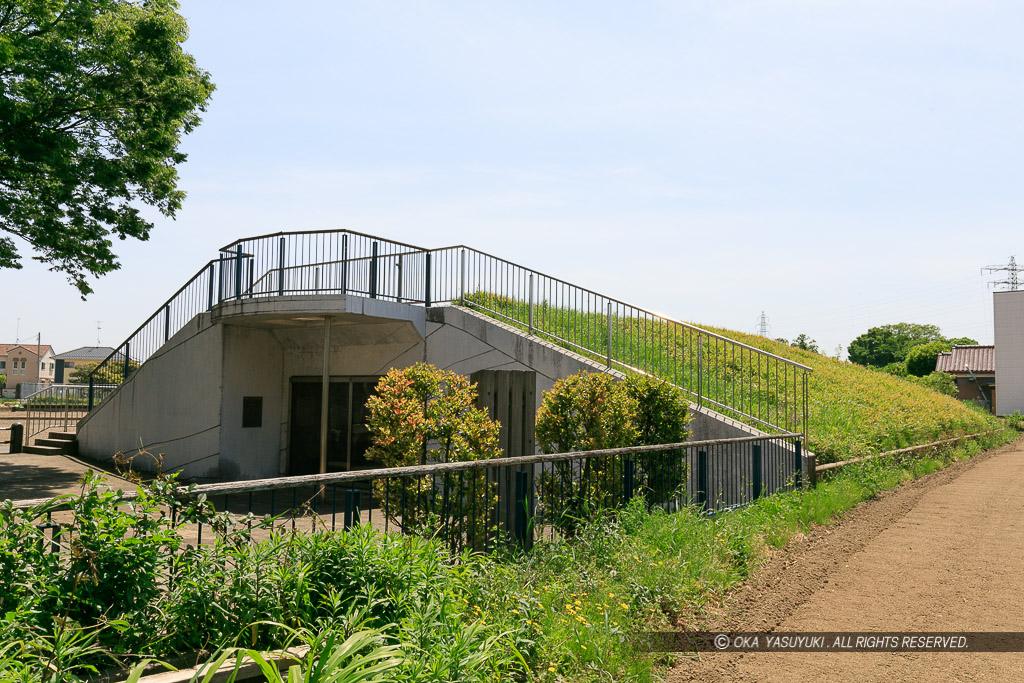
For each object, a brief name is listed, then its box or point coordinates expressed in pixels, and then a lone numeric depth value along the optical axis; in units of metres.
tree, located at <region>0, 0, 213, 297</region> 14.09
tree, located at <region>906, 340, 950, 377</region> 58.34
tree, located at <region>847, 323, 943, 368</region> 91.19
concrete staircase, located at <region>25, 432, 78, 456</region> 19.11
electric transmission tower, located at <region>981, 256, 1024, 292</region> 59.49
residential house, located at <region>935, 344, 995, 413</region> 45.75
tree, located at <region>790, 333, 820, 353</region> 83.31
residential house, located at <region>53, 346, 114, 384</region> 98.56
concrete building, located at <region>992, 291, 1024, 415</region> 39.44
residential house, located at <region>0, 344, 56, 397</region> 105.25
